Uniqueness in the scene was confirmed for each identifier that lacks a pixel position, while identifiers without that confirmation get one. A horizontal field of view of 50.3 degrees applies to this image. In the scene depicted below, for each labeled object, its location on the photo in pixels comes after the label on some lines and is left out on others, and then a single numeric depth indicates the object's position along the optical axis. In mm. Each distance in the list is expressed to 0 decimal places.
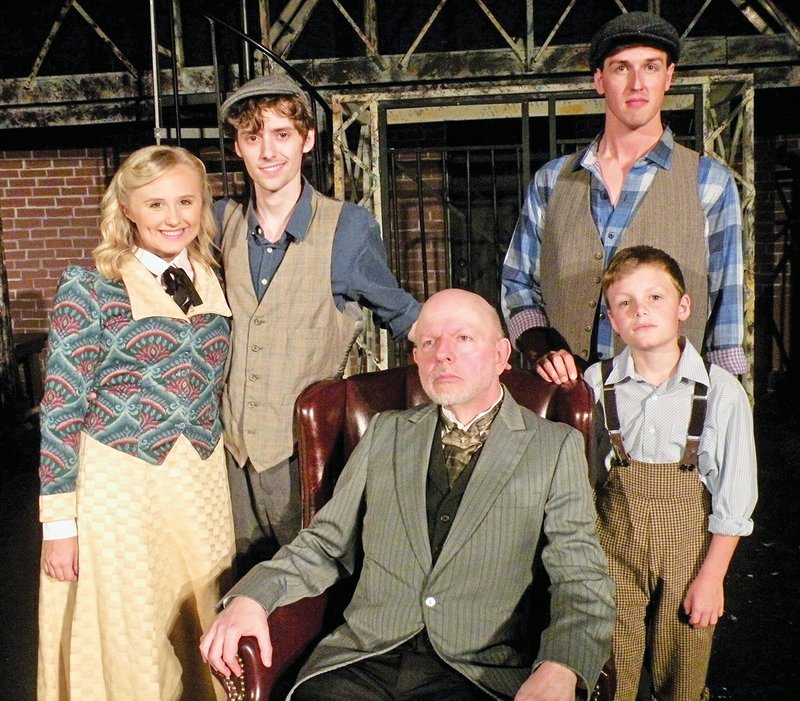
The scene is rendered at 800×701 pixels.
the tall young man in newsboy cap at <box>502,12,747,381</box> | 2266
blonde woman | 2076
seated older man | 1831
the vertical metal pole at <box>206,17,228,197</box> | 3738
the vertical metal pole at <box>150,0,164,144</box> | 3373
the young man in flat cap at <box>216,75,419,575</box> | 2314
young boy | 2102
